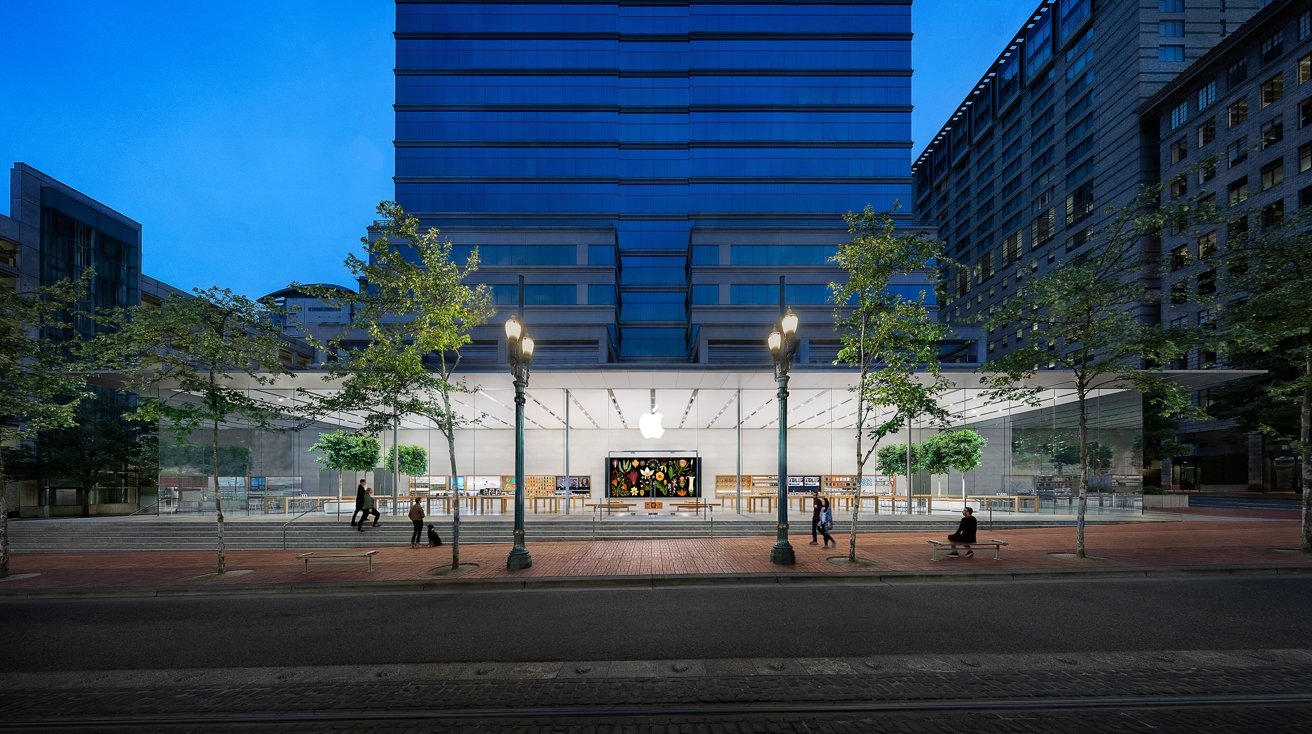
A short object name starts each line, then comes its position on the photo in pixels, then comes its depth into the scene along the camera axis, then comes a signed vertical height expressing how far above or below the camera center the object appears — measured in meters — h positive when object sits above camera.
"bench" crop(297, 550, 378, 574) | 14.41 -3.64
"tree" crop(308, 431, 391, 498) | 24.02 -1.78
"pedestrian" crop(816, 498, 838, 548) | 17.92 -3.35
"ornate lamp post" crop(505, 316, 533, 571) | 14.24 +0.58
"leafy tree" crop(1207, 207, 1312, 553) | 14.94 +2.69
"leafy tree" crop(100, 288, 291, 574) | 13.81 +1.33
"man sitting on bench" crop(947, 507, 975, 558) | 15.38 -3.17
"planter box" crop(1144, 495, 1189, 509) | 34.69 -5.40
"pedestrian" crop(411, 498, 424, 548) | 18.28 -3.32
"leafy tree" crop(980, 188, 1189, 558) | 14.73 +2.09
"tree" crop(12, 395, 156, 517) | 32.81 -2.58
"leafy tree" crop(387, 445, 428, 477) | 27.70 -2.54
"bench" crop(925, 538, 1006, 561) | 15.06 -3.44
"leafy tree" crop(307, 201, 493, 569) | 14.27 +1.90
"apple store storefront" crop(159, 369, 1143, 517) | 24.23 -2.09
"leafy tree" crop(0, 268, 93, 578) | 14.42 +0.85
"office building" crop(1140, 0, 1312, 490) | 50.28 +23.67
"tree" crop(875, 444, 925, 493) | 28.11 -2.50
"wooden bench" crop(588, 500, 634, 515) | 23.56 -3.92
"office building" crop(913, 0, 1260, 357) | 65.81 +35.71
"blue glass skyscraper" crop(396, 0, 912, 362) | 77.00 +35.60
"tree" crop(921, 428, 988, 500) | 24.92 -1.82
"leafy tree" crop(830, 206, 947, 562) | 14.47 +2.00
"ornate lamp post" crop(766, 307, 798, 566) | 14.64 +0.79
